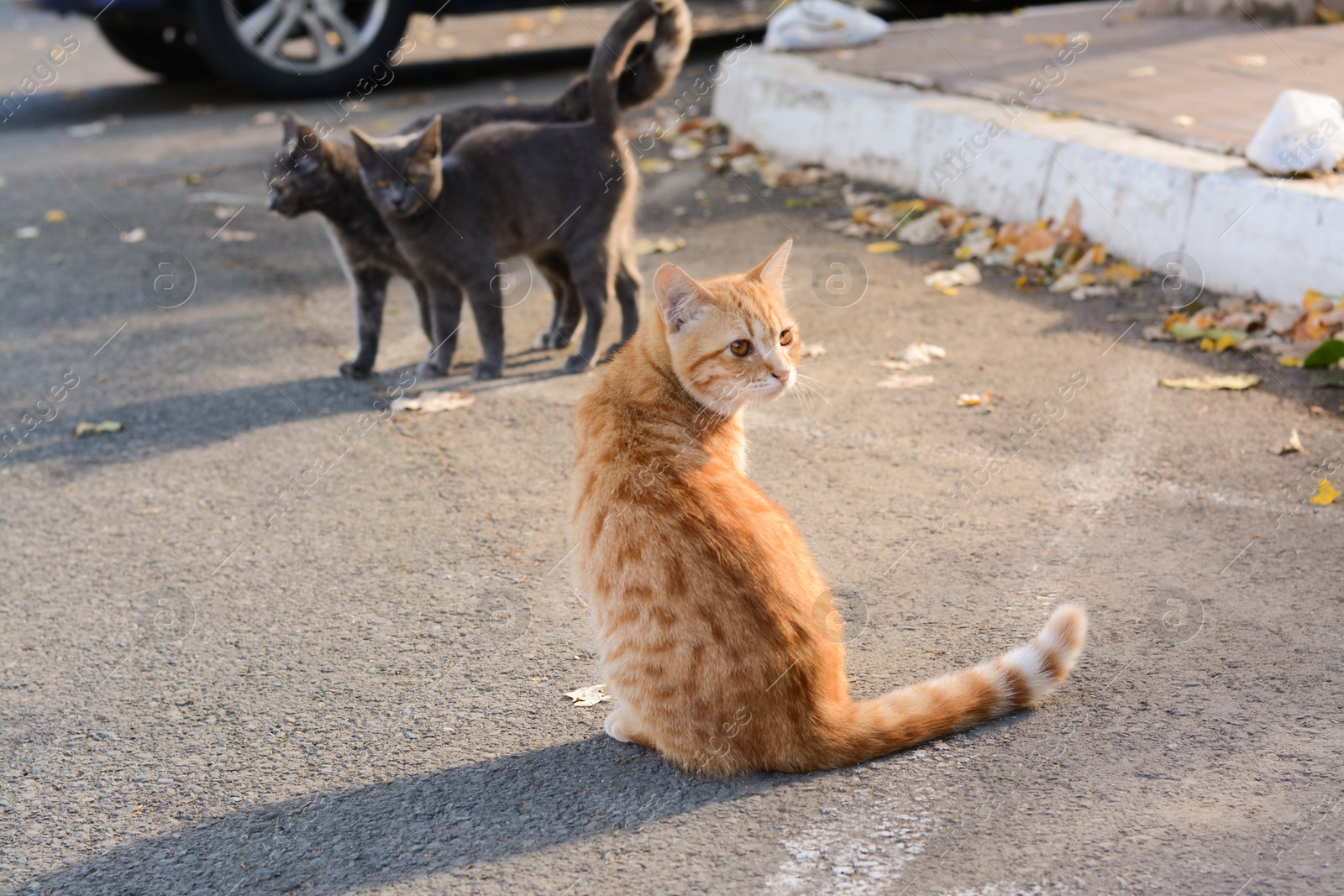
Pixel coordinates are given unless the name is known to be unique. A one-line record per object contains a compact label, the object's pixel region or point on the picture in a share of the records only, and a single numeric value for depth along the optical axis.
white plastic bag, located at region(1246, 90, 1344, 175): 5.18
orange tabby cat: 2.68
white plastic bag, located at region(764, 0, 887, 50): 8.37
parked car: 8.91
